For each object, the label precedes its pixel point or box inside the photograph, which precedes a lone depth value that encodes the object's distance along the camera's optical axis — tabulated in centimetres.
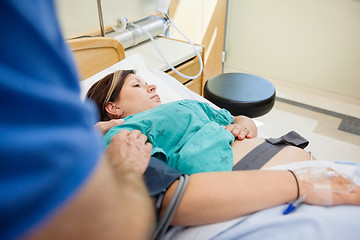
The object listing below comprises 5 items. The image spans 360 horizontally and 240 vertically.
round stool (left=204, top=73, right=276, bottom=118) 195
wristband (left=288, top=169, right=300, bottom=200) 82
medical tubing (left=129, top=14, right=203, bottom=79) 191
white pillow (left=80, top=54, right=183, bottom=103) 158
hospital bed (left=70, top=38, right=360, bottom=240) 75
